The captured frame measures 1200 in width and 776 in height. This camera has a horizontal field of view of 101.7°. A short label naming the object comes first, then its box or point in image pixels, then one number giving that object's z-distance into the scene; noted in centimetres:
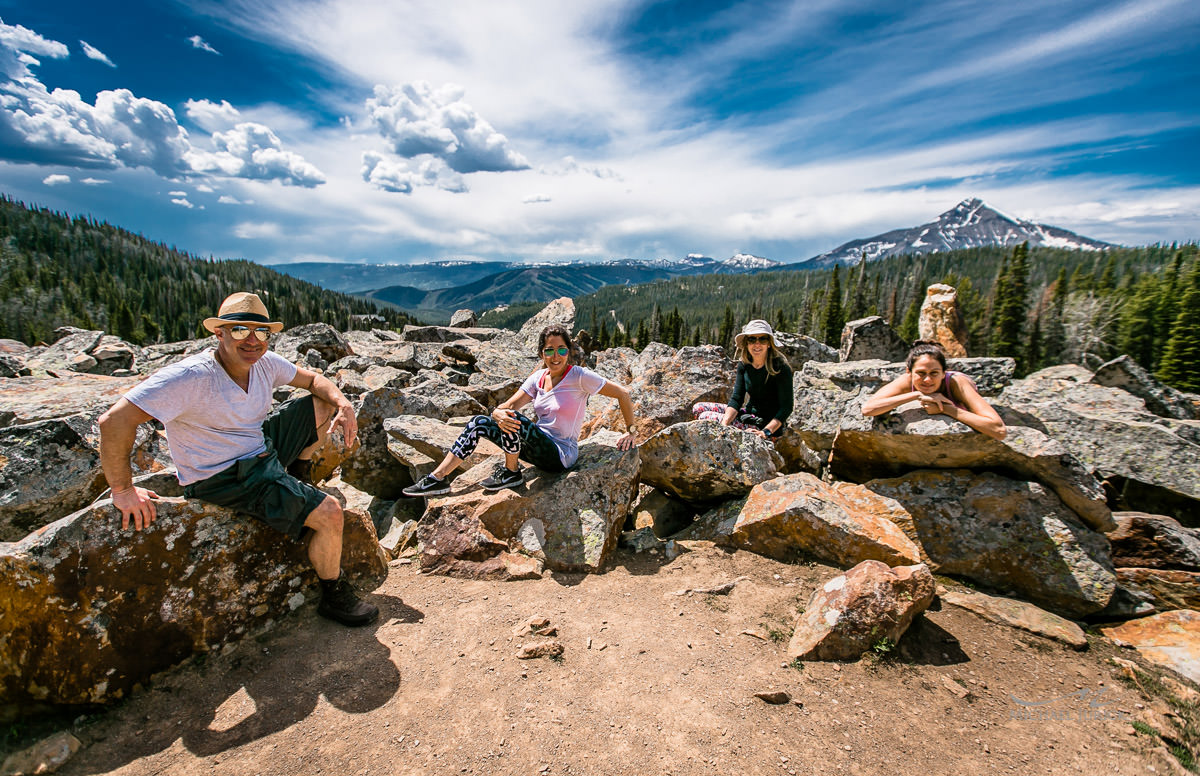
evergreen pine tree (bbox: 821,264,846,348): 7069
